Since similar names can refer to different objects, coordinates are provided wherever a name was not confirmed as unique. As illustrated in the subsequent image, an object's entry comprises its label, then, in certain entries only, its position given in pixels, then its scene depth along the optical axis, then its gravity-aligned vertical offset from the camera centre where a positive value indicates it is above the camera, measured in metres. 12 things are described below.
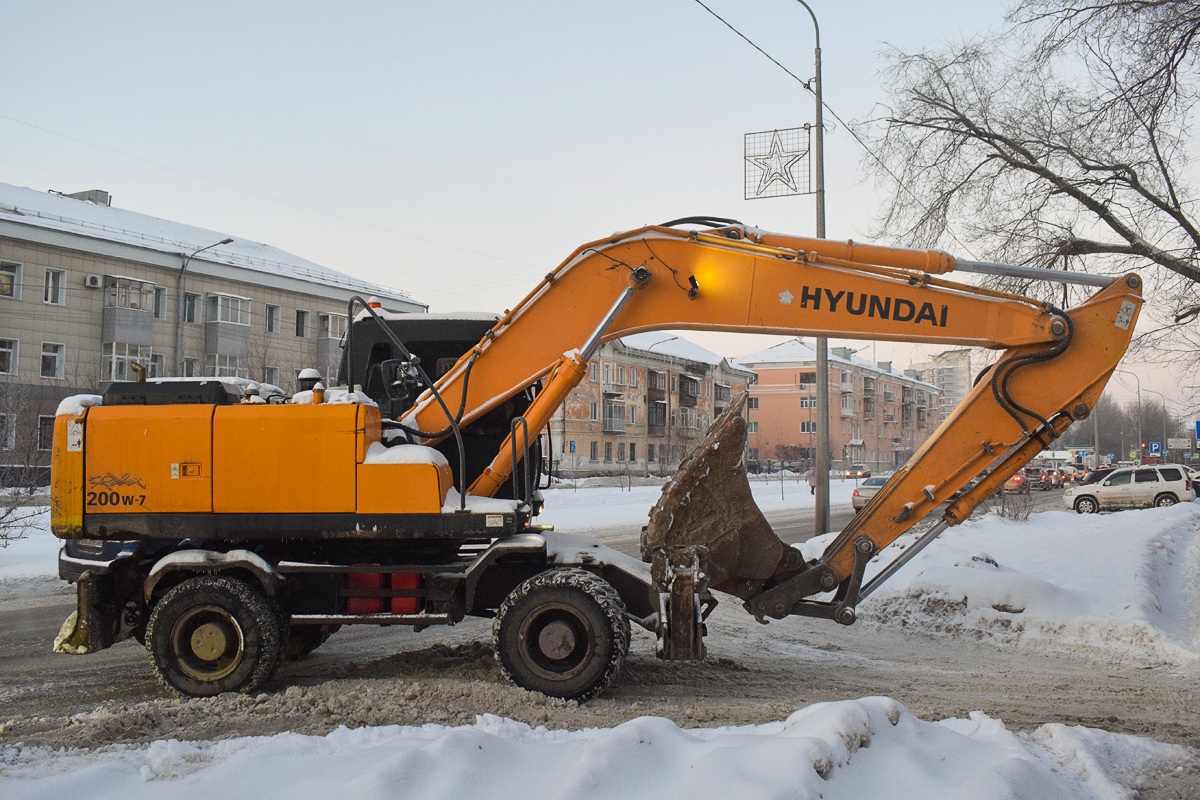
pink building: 83.88 +4.83
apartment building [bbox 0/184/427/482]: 35.72 +6.80
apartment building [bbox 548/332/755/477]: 58.50 +3.54
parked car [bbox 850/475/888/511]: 27.50 -1.21
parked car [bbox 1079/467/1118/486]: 32.78 -0.77
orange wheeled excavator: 6.01 -0.23
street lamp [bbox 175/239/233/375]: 33.78 +4.62
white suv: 30.83 -1.21
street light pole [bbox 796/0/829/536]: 15.88 +1.15
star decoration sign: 15.20 +5.09
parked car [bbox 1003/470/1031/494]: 24.53 -0.94
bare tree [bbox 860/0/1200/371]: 10.56 +4.50
